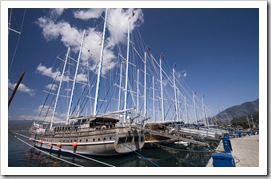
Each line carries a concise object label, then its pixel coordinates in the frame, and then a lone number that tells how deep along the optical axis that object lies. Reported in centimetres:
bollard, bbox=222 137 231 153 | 1005
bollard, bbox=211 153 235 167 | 503
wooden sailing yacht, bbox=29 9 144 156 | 1520
